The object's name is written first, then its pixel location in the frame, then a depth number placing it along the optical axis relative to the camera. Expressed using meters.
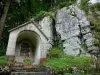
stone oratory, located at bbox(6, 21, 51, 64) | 7.00
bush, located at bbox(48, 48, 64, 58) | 7.53
